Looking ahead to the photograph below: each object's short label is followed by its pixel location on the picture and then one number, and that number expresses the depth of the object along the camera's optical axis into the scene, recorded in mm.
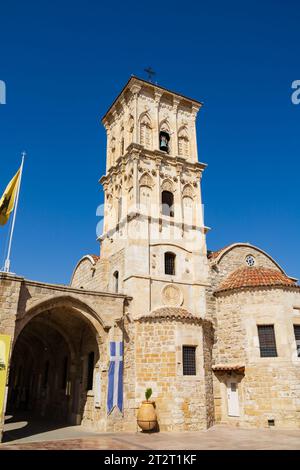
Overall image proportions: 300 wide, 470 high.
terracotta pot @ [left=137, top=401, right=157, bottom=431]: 14977
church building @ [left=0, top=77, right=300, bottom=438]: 16109
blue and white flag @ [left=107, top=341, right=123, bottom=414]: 15805
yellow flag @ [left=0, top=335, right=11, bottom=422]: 13406
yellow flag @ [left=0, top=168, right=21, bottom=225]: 16406
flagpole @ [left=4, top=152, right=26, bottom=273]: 15031
